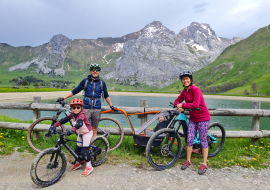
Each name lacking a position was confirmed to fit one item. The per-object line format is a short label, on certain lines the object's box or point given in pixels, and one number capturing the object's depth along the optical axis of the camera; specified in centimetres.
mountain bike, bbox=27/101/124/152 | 567
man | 523
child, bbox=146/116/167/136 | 520
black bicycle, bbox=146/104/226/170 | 470
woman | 460
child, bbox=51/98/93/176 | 431
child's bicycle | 366
